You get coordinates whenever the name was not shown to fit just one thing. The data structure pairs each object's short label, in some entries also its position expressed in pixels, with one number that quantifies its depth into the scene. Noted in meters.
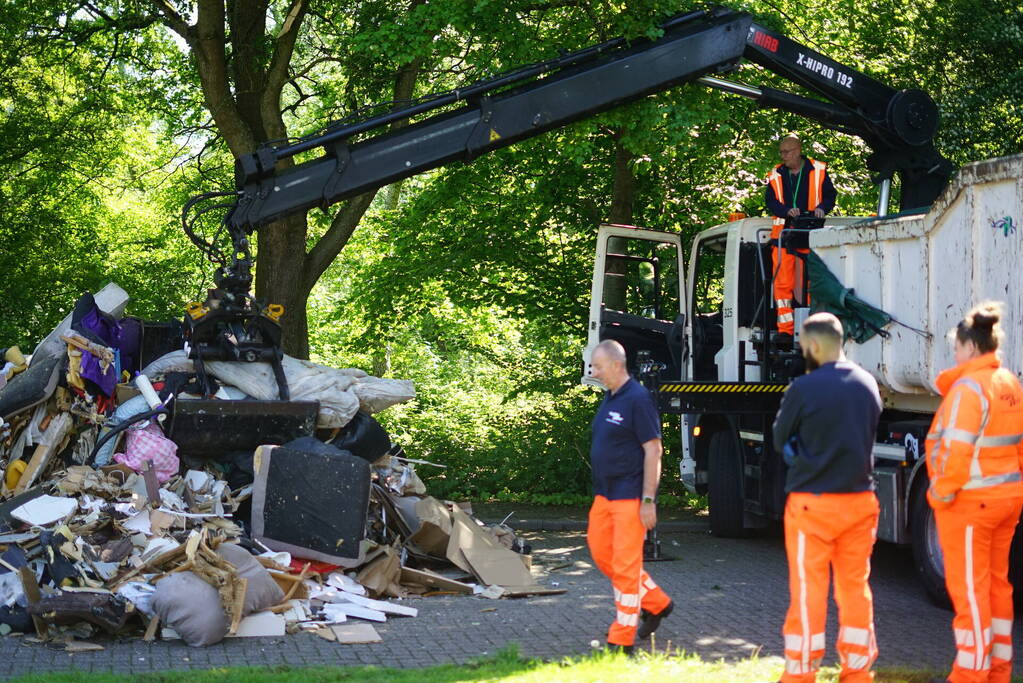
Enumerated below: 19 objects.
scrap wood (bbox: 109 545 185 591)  7.23
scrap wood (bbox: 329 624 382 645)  6.91
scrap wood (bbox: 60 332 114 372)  9.20
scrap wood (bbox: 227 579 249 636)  6.79
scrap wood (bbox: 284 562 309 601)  7.44
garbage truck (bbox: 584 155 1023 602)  7.30
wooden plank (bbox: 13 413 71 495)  8.66
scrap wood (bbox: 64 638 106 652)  6.51
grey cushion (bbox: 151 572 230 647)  6.66
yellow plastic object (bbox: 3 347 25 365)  10.19
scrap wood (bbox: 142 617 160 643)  6.72
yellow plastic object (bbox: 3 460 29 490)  8.69
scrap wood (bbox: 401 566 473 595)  8.39
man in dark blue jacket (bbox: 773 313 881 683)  5.24
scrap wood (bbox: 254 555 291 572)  7.61
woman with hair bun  5.49
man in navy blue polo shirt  6.28
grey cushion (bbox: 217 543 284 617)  7.03
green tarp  8.27
